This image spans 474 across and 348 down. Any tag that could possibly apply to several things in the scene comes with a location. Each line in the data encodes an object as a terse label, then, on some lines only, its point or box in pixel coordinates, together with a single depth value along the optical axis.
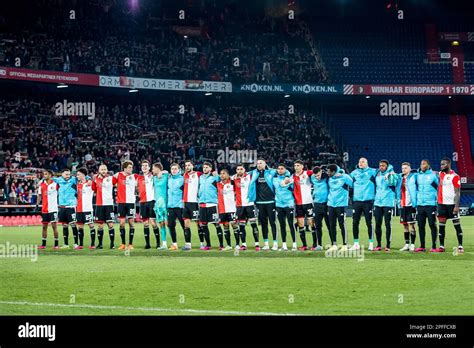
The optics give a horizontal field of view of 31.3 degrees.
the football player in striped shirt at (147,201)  24.80
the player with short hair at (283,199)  23.30
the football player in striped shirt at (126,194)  24.84
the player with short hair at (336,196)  22.81
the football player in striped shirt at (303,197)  23.27
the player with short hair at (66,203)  26.17
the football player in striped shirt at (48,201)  26.23
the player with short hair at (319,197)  23.22
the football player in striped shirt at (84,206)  25.91
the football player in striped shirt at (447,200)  21.75
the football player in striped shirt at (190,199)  23.92
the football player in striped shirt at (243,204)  24.08
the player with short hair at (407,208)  22.67
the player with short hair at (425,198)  22.16
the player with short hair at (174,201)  24.05
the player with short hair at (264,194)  23.72
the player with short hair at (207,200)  23.84
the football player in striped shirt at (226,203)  24.03
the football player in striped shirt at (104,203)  25.11
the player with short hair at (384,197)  22.70
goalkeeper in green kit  24.53
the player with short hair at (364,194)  22.86
